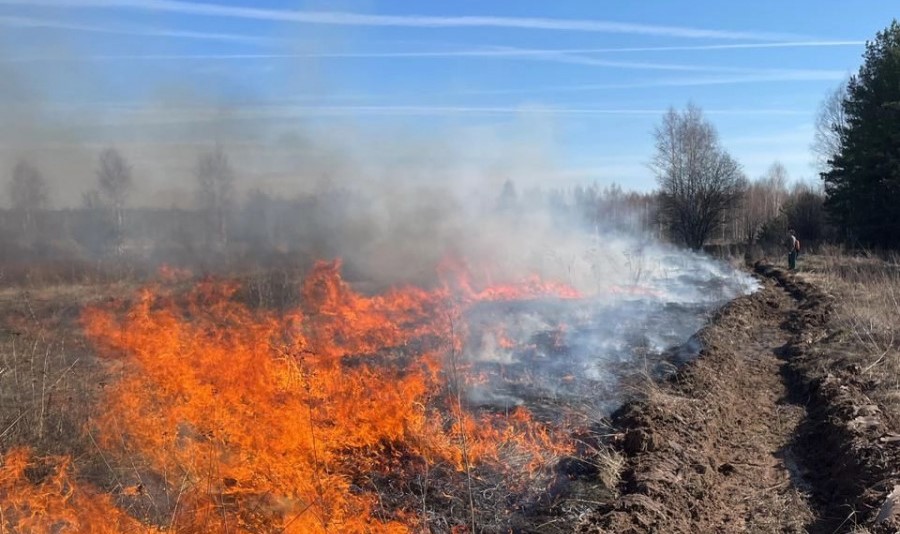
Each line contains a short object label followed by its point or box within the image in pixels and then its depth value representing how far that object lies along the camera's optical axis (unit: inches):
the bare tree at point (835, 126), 1501.0
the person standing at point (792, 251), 872.9
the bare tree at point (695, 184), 1457.9
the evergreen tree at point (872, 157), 1001.5
